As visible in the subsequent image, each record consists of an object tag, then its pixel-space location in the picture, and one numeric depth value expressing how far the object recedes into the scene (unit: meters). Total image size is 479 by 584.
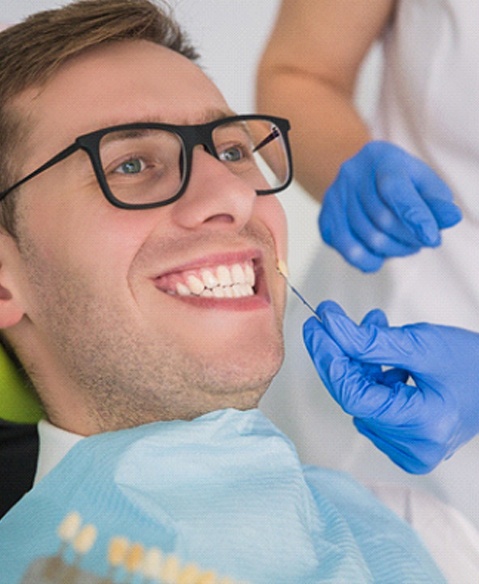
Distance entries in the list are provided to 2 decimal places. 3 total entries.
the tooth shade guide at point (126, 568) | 0.50
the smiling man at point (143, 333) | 0.52
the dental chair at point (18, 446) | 0.62
